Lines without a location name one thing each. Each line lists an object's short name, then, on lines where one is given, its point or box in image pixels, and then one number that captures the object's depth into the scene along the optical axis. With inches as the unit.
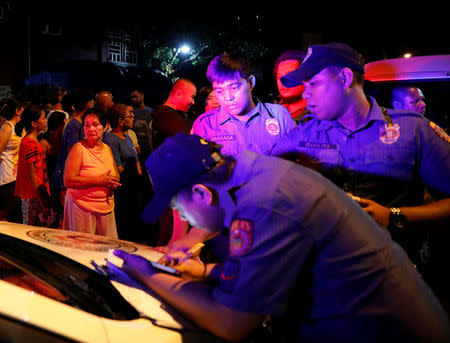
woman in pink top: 180.4
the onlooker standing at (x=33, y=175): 207.0
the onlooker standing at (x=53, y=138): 255.6
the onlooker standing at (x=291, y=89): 171.9
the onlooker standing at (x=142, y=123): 287.9
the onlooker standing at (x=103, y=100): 275.0
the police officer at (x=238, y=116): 137.1
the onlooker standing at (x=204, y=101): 223.3
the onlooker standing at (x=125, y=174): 230.1
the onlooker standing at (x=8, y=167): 240.1
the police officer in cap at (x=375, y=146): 96.7
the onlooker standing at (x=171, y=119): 187.9
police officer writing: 61.3
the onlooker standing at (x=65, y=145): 215.6
